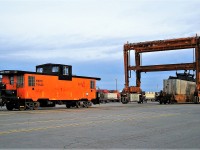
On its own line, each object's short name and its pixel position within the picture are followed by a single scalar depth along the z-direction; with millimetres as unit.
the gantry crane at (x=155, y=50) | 47969
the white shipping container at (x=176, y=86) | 48656
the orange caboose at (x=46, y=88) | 26797
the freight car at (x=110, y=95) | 68838
